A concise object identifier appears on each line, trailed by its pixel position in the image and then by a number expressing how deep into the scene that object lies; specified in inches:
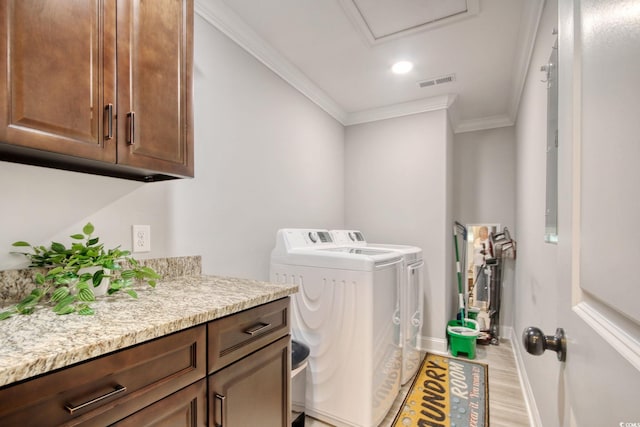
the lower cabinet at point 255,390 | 38.4
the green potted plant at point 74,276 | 35.7
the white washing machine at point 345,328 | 70.2
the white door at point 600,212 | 14.3
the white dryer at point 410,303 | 86.8
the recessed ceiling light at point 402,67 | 91.5
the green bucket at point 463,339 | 109.7
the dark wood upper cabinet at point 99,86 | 32.5
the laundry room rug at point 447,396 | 75.3
